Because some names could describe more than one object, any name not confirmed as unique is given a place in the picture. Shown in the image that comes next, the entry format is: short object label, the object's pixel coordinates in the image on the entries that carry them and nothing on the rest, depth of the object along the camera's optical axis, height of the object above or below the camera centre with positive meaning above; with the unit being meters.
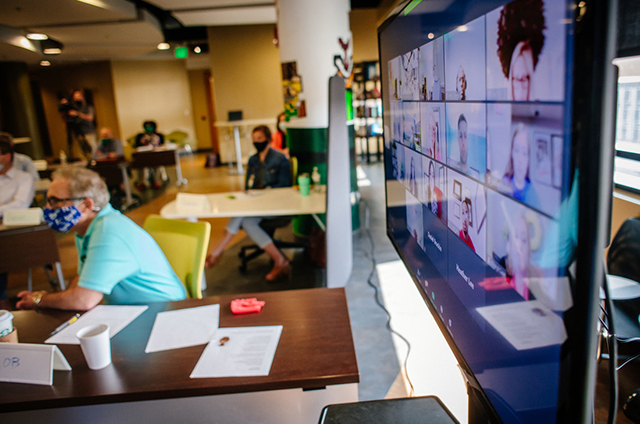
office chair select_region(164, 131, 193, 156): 14.64 -0.12
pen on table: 1.51 -0.65
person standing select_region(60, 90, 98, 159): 11.45 +0.51
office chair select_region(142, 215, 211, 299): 2.11 -0.56
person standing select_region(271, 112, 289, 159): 6.48 -0.18
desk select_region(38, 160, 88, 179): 6.74 -0.45
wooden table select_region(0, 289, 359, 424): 1.18 -0.69
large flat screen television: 0.38 -0.09
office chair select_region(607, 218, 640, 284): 2.33 -0.83
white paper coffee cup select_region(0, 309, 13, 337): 1.37 -0.56
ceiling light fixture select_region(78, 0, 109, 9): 6.37 +2.06
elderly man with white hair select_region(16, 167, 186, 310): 1.68 -0.47
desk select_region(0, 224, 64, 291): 3.32 -0.80
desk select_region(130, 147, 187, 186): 8.12 -0.42
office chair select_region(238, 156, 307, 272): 4.10 -1.15
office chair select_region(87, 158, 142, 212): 7.06 -0.58
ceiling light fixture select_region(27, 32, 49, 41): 8.37 +2.09
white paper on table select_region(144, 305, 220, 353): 1.40 -0.66
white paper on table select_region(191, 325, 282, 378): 1.24 -0.68
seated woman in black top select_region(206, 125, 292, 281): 3.95 -0.55
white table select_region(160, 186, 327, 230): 3.25 -0.60
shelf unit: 9.79 +0.24
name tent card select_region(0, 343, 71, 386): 1.23 -0.63
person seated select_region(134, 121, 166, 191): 8.75 -0.71
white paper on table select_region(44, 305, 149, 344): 1.46 -0.65
